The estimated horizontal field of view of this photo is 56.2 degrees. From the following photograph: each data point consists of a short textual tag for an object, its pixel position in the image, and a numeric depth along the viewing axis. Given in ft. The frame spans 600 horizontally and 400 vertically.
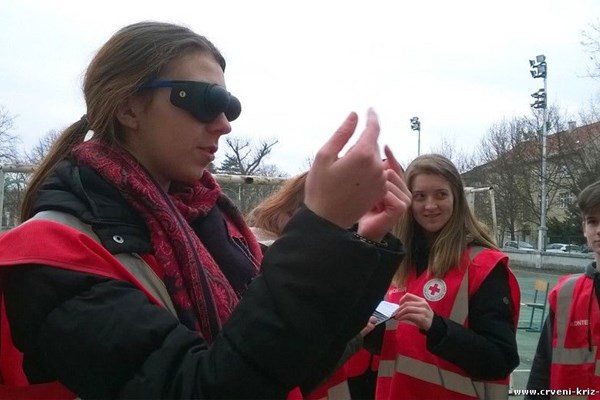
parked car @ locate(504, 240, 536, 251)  132.73
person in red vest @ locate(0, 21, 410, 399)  3.21
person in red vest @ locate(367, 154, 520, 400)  9.12
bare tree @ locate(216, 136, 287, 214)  121.70
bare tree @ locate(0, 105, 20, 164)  88.59
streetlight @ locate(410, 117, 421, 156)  131.23
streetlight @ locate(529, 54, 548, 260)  95.40
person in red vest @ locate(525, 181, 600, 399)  10.21
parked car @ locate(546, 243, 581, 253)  100.94
